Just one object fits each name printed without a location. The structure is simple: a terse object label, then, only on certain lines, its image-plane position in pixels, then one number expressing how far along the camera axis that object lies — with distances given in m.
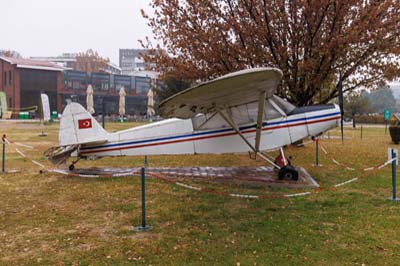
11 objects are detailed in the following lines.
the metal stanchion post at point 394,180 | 7.12
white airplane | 8.81
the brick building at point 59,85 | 55.81
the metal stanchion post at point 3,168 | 10.67
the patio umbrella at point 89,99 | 43.56
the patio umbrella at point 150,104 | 47.53
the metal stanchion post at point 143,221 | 5.77
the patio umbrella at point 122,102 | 49.25
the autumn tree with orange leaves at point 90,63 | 97.44
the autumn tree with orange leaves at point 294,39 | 10.95
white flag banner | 28.19
